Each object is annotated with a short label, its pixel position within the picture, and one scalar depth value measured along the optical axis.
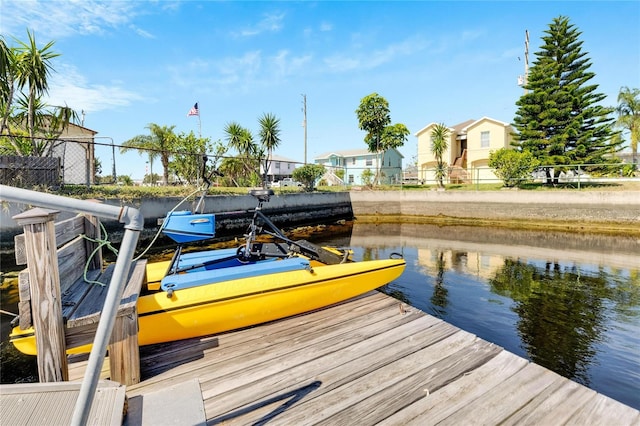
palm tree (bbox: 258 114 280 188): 27.14
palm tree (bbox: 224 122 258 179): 25.88
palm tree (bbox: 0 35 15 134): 7.94
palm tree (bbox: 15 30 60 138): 8.66
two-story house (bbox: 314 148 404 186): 33.38
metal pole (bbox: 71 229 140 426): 0.87
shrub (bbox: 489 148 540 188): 16.88
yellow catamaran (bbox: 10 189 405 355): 2.70
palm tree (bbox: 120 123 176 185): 25.43
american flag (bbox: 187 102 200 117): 24.08
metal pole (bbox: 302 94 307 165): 33.44
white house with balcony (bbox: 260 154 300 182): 40.81
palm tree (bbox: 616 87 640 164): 26.47
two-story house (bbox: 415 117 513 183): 24.88
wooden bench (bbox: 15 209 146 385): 1.84
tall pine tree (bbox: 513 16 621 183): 19.67
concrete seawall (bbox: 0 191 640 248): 11.72
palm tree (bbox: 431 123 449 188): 25.19
